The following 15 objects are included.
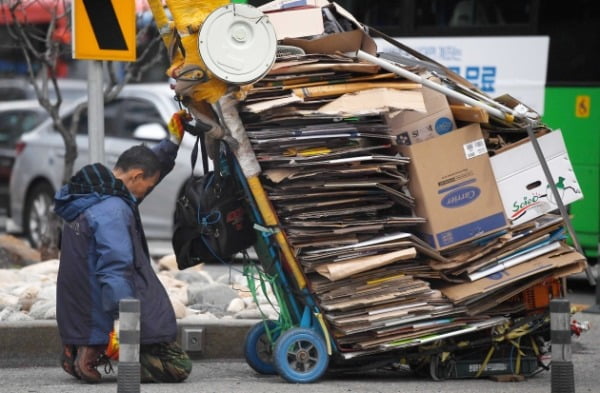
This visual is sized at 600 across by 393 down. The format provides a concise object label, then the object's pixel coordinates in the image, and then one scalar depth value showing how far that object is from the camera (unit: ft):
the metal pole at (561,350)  42.44
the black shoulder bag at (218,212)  47.62
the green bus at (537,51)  83.35
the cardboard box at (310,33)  47.26
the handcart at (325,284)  44.93
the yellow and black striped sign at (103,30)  52.54
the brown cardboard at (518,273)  48.11
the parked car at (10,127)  131.23
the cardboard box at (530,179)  49.24
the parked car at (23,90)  164.14
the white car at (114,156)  97.60
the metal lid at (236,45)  44.49
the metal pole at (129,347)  38.55
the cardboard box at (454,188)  48.19
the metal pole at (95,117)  54.39
